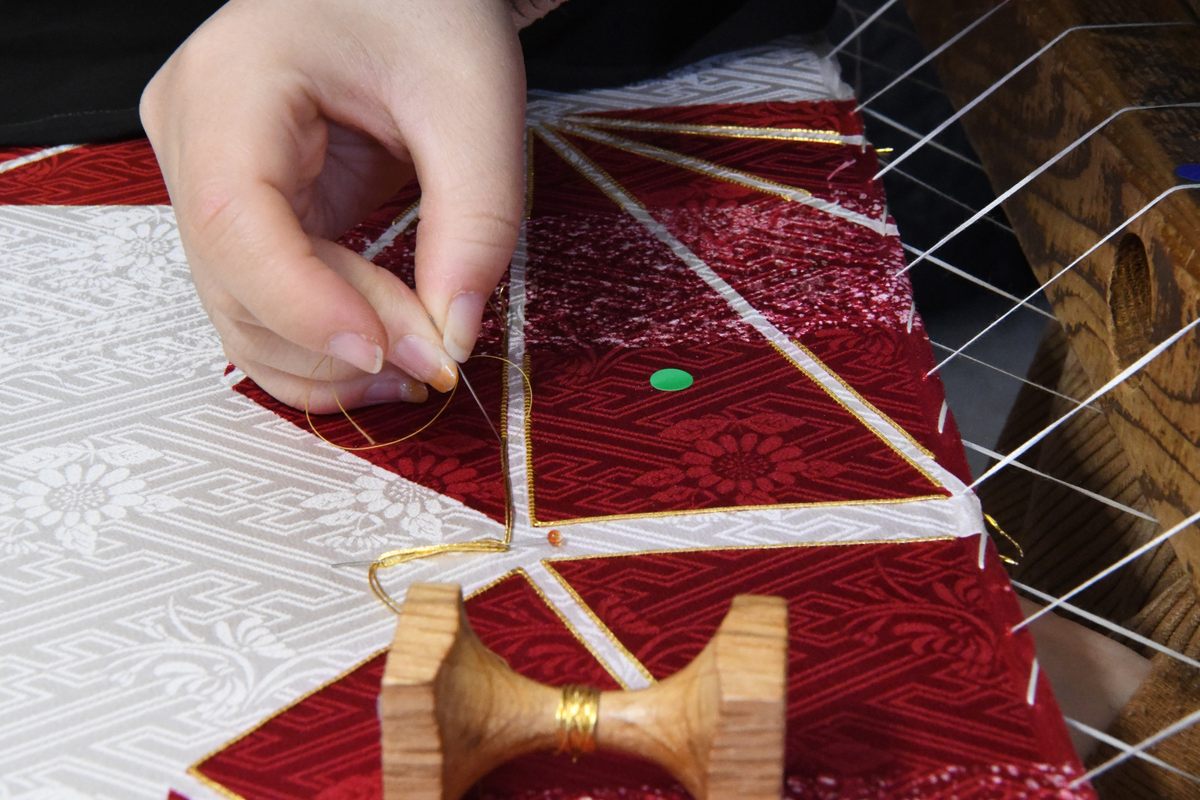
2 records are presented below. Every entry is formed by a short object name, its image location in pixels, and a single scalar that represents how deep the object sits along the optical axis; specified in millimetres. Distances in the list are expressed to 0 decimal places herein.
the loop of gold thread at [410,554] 447
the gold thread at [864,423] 469
